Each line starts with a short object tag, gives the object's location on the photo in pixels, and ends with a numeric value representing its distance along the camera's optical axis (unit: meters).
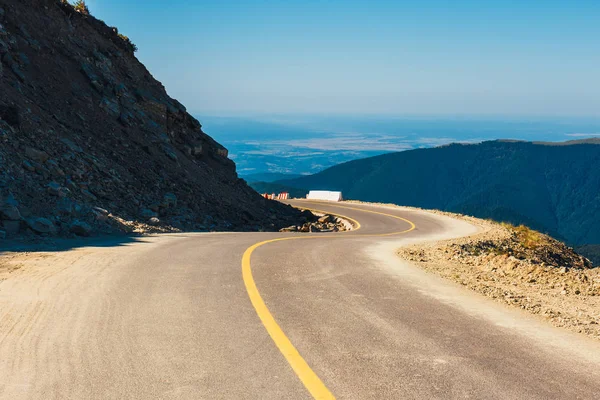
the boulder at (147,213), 19.25
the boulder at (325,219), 32.75
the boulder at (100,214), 15.48
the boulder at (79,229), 13.70
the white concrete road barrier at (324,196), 47.31
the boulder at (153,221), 18.53
